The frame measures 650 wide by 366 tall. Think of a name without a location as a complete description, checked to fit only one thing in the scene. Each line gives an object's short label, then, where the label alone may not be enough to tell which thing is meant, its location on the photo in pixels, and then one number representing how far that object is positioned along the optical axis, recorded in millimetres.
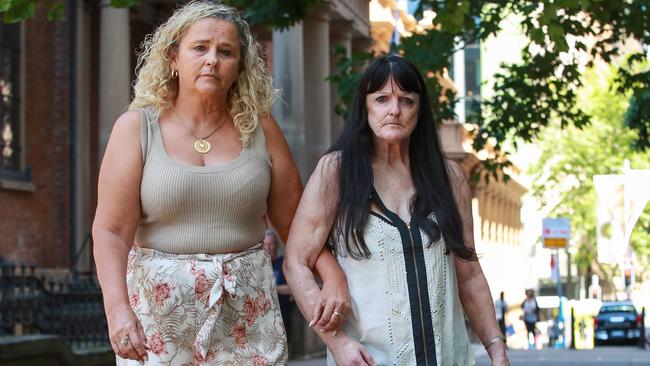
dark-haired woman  5203
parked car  50125
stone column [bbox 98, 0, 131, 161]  26266
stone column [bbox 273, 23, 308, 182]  29000
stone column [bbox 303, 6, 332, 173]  33031
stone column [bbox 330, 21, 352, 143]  35625
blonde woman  5129
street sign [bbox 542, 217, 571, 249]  38594
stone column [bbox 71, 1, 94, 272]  27562
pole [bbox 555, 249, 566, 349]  39750
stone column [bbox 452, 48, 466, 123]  77100
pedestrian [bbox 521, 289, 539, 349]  46562
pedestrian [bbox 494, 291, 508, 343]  42988
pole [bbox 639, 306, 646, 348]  40609
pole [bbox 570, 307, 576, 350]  39188
